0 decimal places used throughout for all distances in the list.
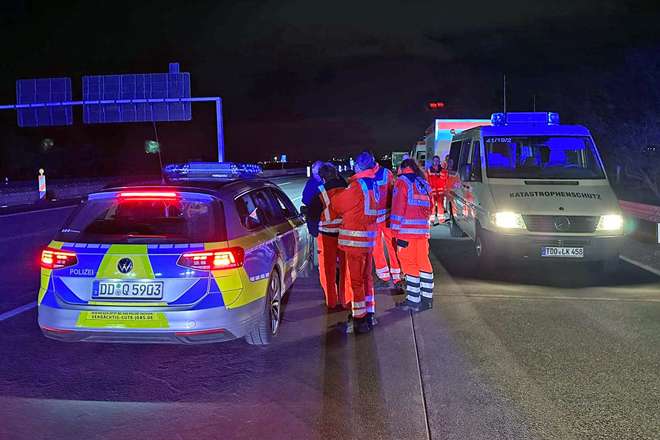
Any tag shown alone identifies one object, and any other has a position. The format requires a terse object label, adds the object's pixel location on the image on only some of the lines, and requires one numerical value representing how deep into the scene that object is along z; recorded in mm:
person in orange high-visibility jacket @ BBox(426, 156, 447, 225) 13289
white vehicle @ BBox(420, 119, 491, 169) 16281
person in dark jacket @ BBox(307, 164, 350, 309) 5969
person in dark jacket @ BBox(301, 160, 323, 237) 6488
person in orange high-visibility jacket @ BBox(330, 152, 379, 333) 5480
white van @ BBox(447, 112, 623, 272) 7922
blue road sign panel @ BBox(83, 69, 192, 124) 26453
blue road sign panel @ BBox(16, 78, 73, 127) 27094
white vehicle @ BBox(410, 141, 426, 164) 23512
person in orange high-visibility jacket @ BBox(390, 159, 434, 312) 6316
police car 4328
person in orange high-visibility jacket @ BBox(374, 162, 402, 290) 6383
